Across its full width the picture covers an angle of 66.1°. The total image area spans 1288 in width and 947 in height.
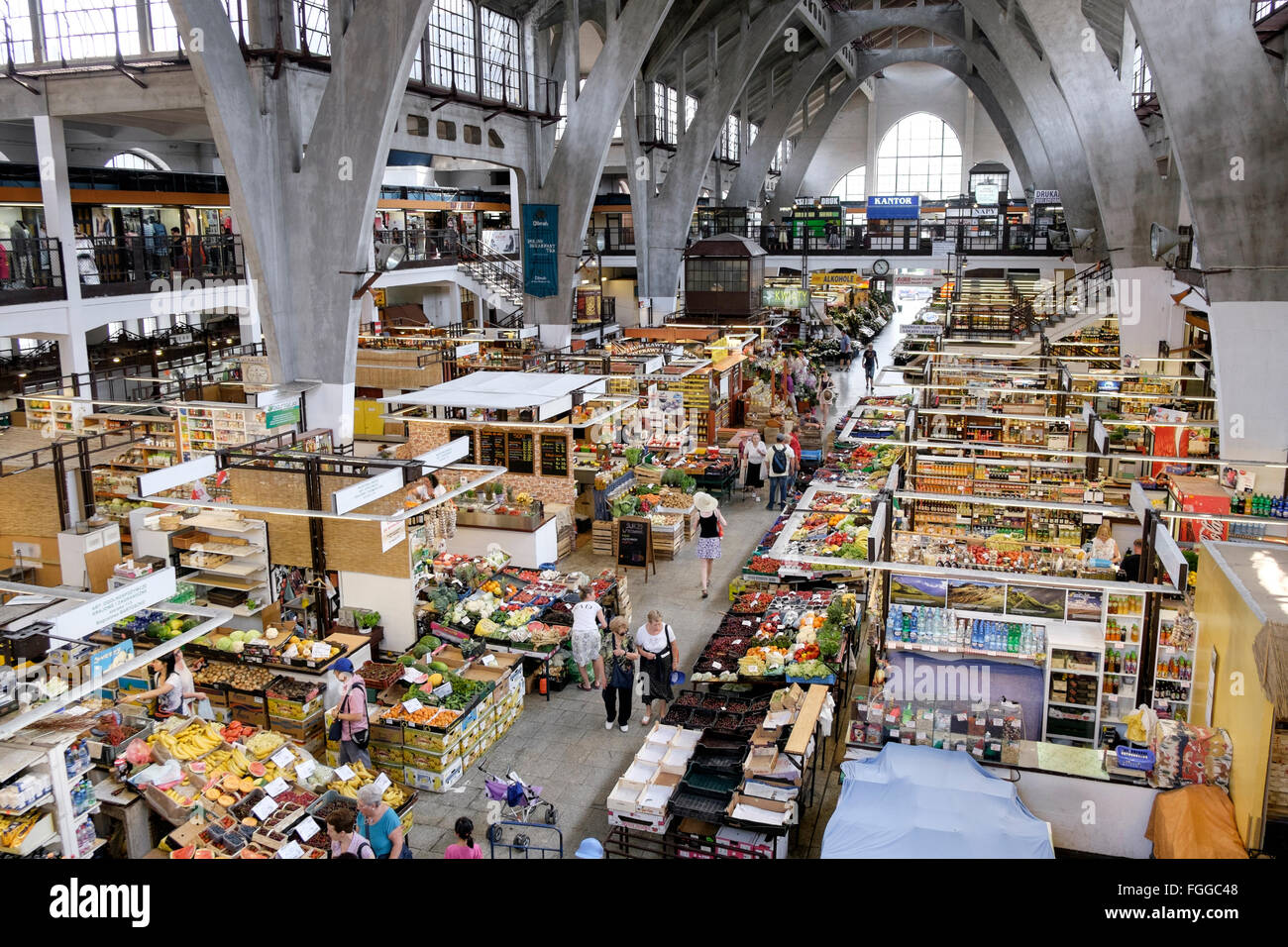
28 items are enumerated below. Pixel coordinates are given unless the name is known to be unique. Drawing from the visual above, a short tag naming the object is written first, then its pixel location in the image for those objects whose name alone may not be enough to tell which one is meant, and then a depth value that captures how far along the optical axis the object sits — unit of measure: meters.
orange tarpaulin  5.42
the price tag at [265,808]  6.61
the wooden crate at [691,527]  13.96
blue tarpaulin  5.34
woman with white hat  11.81
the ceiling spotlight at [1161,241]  13.61
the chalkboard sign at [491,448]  13.56
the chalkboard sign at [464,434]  13.69
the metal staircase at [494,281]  26.94
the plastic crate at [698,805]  6.74
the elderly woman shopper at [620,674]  8.47
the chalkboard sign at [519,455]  13.43
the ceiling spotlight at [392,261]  13.16
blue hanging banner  20.55
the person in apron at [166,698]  7.90
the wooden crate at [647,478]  14.86
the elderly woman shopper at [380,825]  6.20
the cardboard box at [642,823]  6.74
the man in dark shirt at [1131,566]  10.08
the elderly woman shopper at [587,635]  9.16
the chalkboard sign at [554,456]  13.21
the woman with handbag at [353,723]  7.57
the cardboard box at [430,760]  7.70
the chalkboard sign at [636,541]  12.38
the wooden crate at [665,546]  13.14
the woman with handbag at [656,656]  8.65
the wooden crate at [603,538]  13.40
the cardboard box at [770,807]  6.48
